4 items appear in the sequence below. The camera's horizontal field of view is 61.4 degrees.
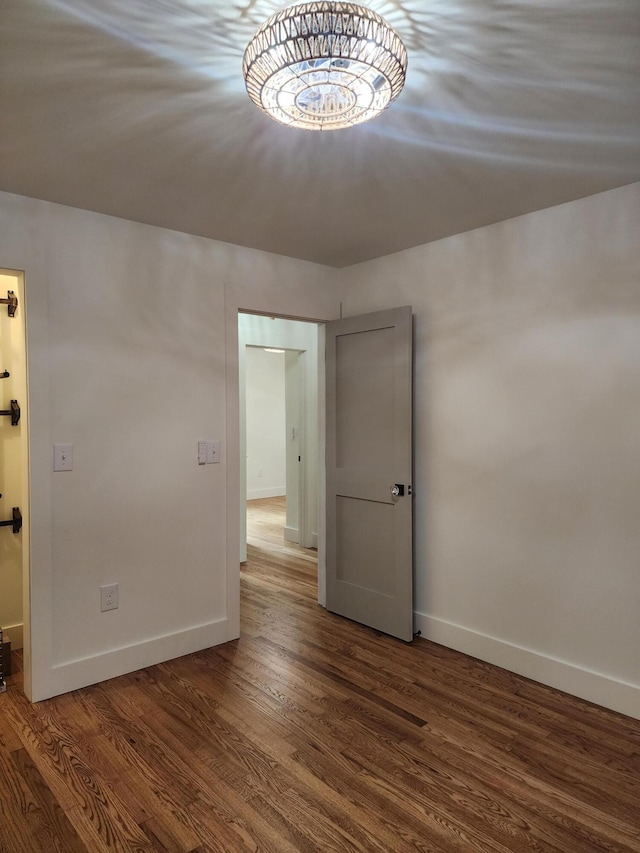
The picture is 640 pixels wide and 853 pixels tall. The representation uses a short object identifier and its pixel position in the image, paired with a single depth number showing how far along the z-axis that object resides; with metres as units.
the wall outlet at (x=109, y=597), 2.83
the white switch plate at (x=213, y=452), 3.23
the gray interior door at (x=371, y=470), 3.31
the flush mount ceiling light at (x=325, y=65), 1.33
